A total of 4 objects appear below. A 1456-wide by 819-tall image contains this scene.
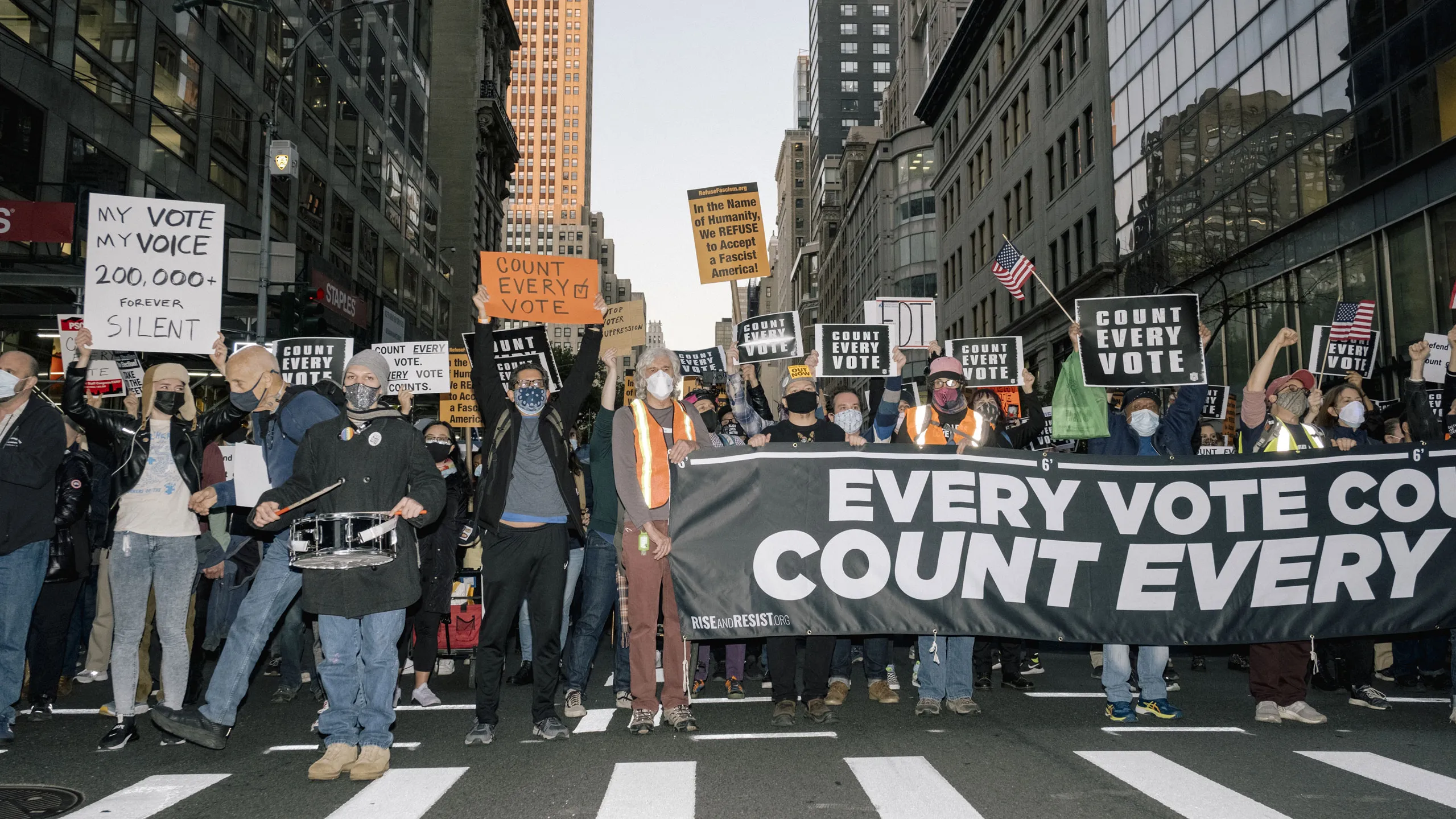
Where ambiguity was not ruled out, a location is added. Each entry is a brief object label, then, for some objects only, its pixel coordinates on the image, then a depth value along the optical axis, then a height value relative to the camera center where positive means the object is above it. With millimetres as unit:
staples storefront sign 29484 +5425
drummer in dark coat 5570 -430
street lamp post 18469 +4205
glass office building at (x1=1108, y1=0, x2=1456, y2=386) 19328 +7065
